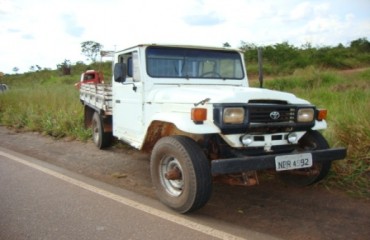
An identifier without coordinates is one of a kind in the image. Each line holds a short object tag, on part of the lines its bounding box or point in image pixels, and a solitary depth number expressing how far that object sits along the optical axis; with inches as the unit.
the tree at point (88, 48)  1483.8
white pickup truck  172.1
